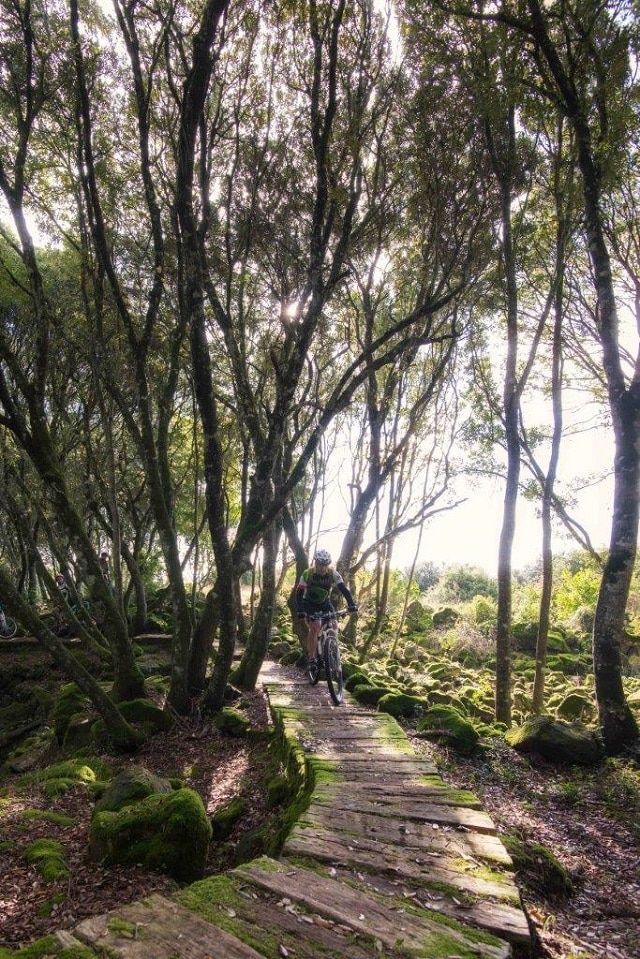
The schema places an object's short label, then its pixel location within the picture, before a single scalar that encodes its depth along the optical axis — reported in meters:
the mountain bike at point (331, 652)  7.76
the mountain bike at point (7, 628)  15.21
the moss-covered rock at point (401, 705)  7.96
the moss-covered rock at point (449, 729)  6.82
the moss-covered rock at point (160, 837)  4.17
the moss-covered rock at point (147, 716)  7.89
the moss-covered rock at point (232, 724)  7.79
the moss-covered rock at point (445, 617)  21.28
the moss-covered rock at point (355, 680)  9.04
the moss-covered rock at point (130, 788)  4.93
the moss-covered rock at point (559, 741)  6.52
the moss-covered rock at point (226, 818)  5.07
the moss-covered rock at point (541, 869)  3.87
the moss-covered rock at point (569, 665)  14.81
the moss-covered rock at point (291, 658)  12.62
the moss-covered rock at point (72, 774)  6.26
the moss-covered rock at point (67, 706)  8.92
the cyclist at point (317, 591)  8.20
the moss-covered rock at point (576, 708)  9.57
